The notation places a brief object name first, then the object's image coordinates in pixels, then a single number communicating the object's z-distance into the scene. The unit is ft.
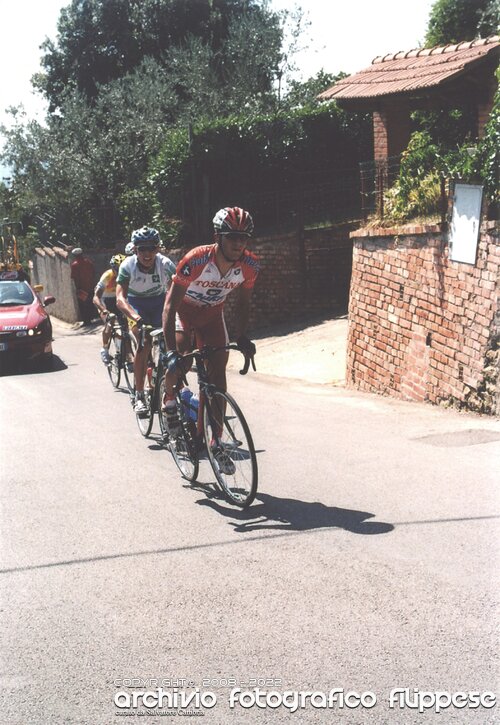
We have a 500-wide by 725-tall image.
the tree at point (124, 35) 97.45
